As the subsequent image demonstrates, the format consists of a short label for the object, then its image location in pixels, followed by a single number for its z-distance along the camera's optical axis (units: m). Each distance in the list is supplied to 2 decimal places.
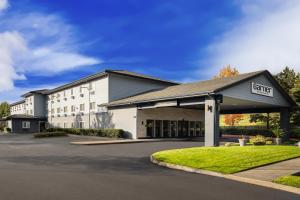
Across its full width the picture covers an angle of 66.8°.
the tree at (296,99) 27.49
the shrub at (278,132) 18.31
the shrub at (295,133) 26.25
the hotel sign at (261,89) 19.71
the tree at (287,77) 34.03
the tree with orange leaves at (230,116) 41.27
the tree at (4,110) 70.25
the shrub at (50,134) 25.48
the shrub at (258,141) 16.01
